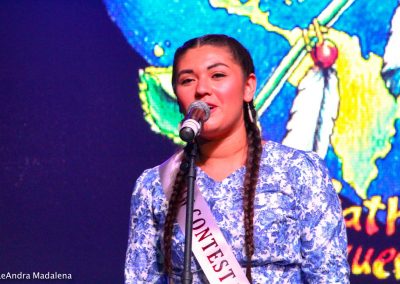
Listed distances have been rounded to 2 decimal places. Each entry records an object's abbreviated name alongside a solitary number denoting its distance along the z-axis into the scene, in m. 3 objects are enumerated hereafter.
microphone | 5.61
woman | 5.80
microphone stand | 5.61
